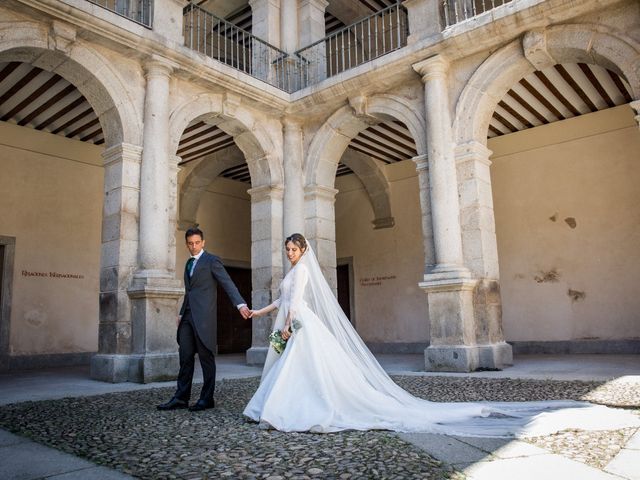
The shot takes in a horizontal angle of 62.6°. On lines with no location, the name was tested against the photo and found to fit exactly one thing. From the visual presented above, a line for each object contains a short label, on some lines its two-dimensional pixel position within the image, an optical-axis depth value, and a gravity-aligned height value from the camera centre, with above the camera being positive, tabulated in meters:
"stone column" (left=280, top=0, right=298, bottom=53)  9.62 +5.39
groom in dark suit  4.22 +0.02
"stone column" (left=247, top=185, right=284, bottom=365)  8.62 +1.07
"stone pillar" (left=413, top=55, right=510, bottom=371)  6.90 +0.71
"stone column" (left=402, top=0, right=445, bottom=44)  7.77 +4.39
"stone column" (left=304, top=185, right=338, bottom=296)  8.91 +1.55
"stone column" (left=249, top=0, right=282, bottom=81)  9.32 +5.13
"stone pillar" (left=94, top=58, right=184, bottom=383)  6.53 +0.70
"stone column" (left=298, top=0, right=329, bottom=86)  9.52 +5.15
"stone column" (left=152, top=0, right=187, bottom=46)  7.40 +4.32
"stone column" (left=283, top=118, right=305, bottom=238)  8.98 +2.41
